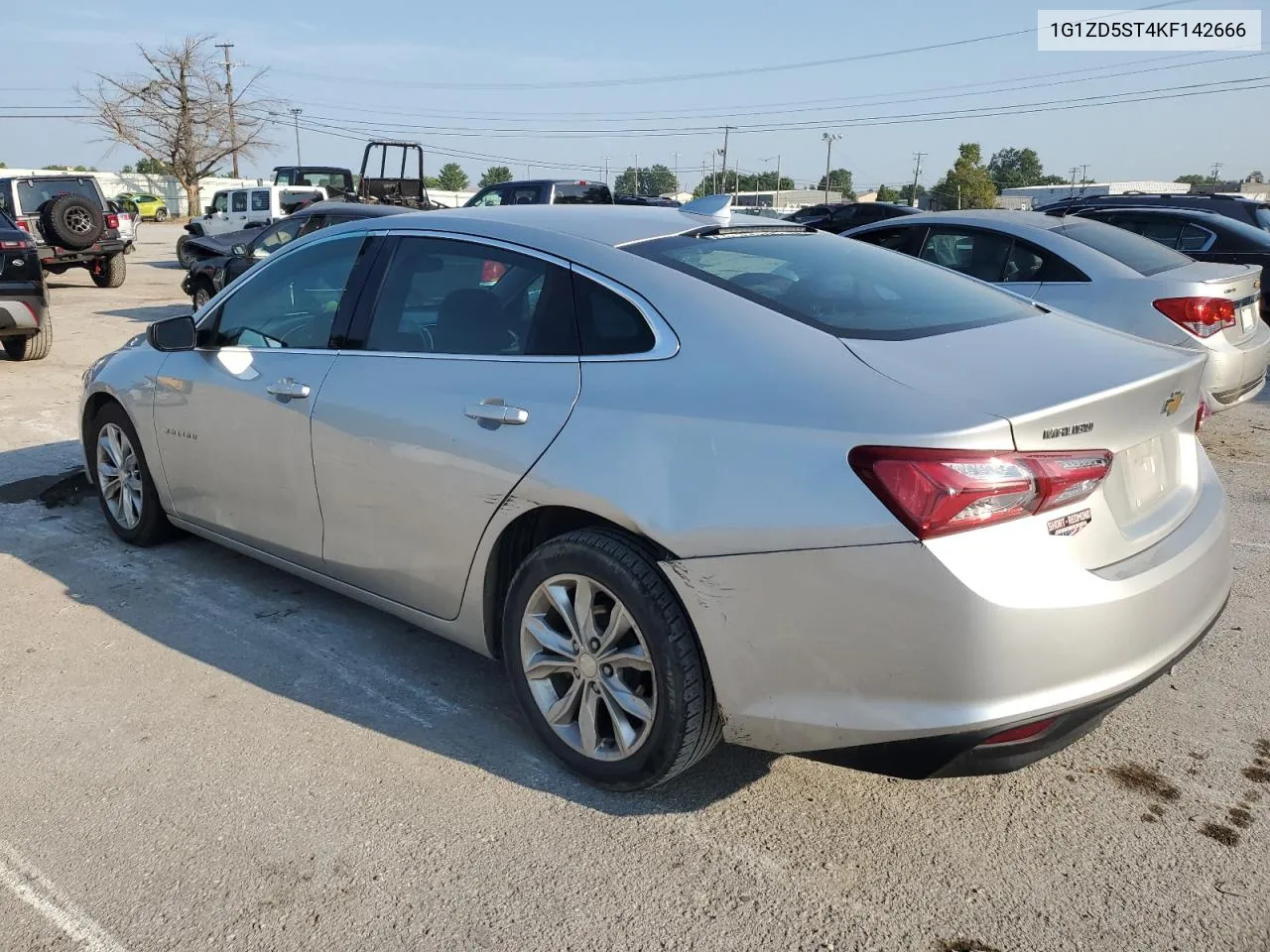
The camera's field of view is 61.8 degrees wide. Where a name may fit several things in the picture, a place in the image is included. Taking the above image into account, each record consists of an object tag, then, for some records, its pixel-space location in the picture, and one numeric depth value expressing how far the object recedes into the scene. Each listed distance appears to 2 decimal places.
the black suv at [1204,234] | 9.87
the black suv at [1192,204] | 11.27
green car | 56.41
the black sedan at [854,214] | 22.25
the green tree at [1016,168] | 142.00
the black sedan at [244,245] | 11.42
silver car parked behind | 6.41
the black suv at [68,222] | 17.14
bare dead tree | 65.25
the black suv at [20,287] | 9.89
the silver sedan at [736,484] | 2.35
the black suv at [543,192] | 16.62
